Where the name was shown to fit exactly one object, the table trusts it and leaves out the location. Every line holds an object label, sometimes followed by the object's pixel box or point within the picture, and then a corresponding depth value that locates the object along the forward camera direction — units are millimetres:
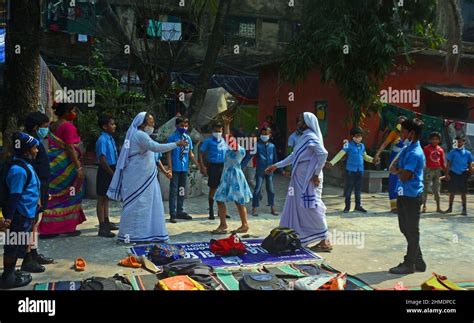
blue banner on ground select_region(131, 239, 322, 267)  5562
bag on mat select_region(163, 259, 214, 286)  4699
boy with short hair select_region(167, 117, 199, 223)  7961
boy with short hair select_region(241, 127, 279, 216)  8656
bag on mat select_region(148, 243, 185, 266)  5488
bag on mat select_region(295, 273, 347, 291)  4199
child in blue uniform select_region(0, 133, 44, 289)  4574
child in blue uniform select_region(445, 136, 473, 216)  9117
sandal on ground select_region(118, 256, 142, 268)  5379
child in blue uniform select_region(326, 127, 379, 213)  9086
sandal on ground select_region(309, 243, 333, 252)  6246
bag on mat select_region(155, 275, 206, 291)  4195
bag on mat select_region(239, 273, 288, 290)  4320
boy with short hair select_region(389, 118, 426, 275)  5348
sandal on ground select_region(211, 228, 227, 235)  7086
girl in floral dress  6895
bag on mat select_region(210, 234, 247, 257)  5840
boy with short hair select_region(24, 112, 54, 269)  5449
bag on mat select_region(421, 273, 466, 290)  4227
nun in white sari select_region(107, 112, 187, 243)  6250
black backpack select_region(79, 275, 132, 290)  4263
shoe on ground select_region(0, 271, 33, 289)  4633
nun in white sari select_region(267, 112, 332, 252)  6234
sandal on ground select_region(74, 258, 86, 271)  5290
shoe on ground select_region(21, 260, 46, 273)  5188
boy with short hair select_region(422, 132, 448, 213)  9188
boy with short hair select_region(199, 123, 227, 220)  8035
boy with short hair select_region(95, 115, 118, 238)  6932
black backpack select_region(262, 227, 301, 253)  5918
